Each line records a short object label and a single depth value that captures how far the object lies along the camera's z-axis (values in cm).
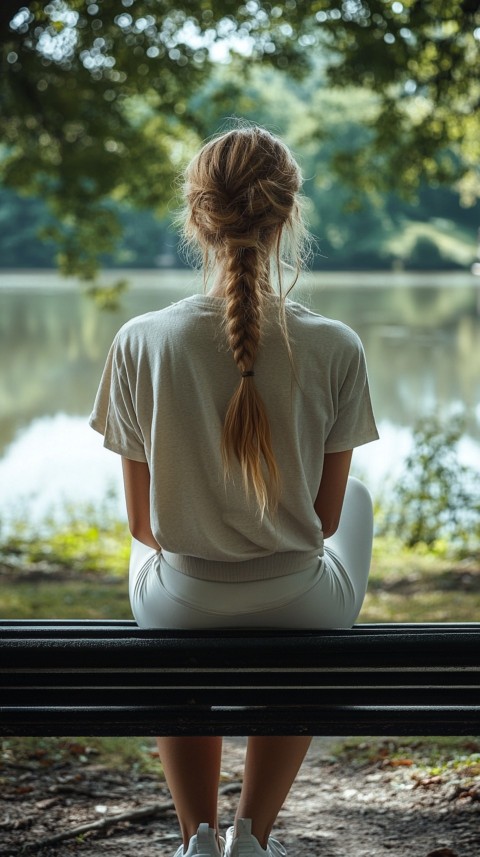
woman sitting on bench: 196
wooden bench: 195
